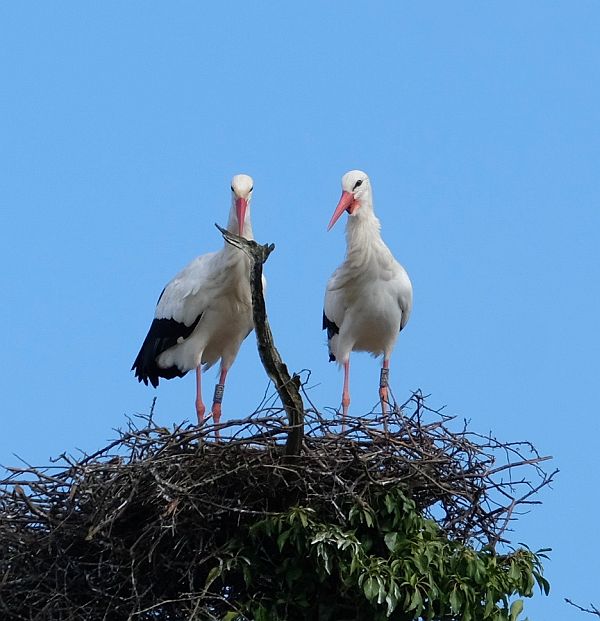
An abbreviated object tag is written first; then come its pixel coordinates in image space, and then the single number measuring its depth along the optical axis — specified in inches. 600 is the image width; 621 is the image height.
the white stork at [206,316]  928.3
